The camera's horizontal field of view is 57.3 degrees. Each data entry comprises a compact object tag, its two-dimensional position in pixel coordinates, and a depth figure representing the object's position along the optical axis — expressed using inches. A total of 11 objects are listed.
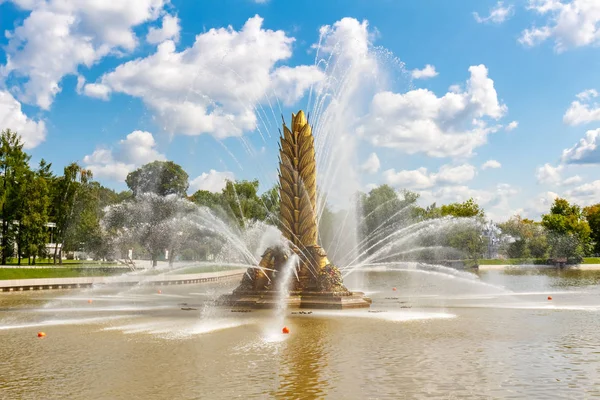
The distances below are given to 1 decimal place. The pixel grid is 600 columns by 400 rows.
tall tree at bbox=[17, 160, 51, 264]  2411.4
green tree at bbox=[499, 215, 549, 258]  3996.1
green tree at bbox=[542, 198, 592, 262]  3846.0
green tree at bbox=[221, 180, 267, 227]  4050.2
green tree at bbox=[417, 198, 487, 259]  3727.9
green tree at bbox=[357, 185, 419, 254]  3956.7
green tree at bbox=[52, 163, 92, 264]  2893.7
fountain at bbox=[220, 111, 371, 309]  1053.2
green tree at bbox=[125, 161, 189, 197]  3585.1
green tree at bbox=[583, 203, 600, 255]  4912.2
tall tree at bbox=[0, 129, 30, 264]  2417.6
